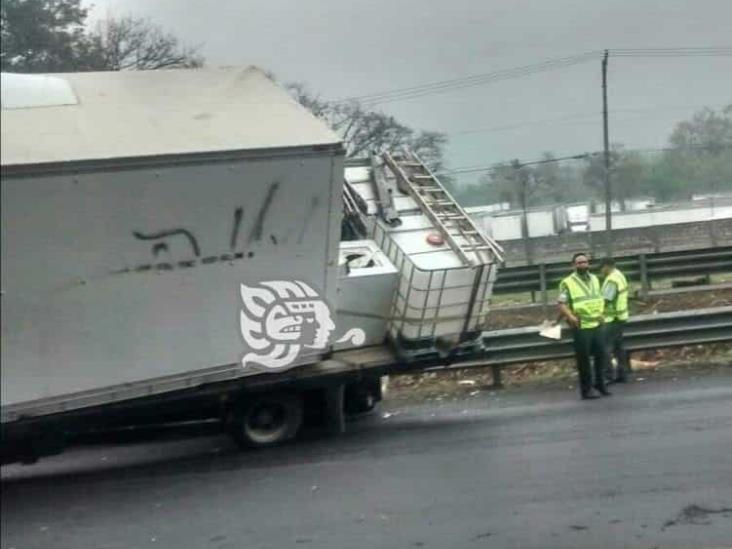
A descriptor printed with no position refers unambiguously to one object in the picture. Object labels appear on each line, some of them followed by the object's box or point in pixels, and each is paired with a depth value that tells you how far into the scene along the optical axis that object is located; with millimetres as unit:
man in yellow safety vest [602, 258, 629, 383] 13180
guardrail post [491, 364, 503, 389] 13602
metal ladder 10883
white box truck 6430
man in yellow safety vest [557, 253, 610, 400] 12383
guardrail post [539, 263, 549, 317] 17047
